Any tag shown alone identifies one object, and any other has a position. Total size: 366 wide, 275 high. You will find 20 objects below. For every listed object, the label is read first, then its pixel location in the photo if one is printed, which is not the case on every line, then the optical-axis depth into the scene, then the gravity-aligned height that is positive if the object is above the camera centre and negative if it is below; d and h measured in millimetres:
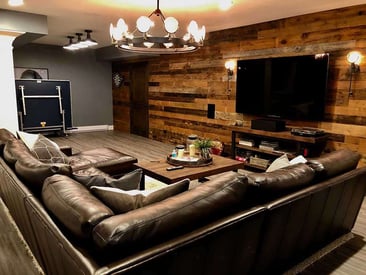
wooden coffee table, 3021 -934
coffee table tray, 3355 -892
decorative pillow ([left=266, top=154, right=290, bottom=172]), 2511 -660
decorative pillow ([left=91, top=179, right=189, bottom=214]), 1510 -598
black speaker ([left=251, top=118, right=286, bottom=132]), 4406 -591
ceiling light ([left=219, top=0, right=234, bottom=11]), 3560 +987
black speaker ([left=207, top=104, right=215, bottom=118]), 5809 -523
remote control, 3197 -921
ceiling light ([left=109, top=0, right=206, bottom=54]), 2934 +447
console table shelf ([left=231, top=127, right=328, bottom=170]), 4086 -888
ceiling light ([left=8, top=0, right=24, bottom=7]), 3612 +953
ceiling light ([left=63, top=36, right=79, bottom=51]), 6294 +744
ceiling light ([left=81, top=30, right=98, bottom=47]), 5709 +763
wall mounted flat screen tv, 4109 -17
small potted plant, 3465 -738
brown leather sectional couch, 1213 -689
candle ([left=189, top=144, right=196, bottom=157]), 3645 -826
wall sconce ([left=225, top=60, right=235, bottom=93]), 5309 +290
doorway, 7621 -460
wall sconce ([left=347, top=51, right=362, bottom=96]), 3732 +332
